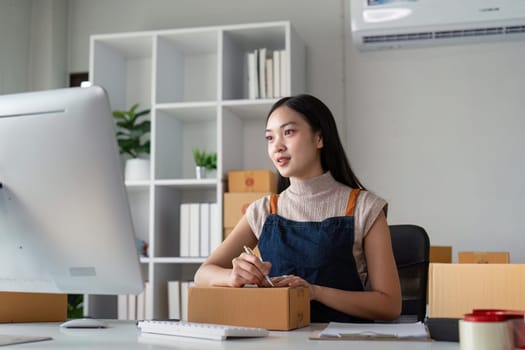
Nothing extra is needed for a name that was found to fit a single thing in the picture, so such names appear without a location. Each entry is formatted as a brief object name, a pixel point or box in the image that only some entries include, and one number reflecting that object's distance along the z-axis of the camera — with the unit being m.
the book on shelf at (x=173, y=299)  3.57
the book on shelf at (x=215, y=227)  3.52
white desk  1.14
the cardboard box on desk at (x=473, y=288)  1.42
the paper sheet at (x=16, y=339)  1.24
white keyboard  1.22
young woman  1.81
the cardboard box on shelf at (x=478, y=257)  3.11
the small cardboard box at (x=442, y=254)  3.18
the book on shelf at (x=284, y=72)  3.52
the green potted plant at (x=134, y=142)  3.74
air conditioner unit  3.25
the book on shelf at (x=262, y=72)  3.57
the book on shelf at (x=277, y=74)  3.55
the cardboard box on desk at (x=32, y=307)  1.64
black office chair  2.10
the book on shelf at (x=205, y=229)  3.57
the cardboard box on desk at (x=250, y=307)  1.36
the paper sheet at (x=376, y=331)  1.23
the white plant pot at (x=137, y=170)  3.73
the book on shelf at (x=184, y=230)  3.60
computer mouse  1.50
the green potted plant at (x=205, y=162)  3.66
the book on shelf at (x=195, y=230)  3.59
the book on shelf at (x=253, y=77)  3.57
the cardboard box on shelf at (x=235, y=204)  3.45
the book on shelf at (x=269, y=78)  3.56
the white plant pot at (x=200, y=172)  3.63
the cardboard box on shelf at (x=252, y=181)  3.47
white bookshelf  3.59
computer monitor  1.27
